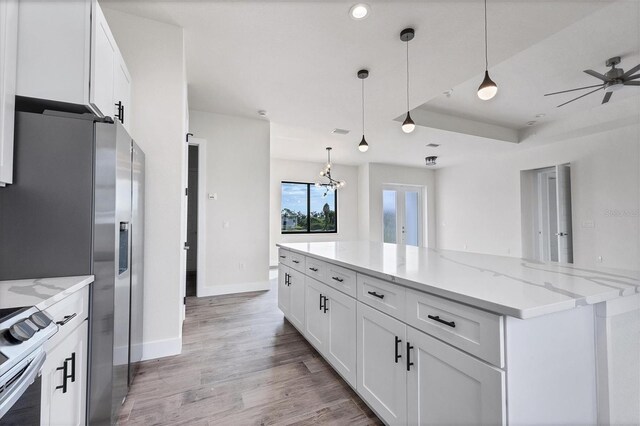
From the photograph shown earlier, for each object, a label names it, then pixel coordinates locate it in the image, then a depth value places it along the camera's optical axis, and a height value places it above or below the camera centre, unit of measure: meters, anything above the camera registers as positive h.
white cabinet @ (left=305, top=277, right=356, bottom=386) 1.74 -0.81
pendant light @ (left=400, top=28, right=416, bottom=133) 2.30 +1.63
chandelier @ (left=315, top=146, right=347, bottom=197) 6.20 +0.87
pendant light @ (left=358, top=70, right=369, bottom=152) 2.97 +1.64
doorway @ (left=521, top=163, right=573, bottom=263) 5.91 +0.05
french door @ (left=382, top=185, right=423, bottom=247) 8.18 +0.12
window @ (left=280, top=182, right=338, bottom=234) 7.43 +0.27
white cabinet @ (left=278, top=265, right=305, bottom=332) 2.55 -0.82
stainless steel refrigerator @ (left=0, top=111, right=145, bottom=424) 1.20 +0.03
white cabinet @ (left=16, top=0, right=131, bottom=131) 1.34 +0.89
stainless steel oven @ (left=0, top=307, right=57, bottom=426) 0.65 -0.38
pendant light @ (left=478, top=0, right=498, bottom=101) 2.05 +1.01
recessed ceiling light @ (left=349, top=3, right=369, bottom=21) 2.06 +1.66
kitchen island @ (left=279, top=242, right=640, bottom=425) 0.91 -0.51
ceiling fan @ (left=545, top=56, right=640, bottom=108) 2.73 +1.46
